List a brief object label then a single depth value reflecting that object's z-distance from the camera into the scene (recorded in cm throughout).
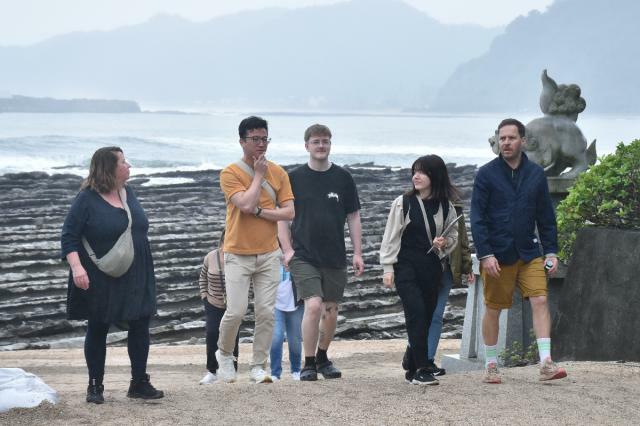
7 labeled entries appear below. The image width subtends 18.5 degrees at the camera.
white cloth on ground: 1068
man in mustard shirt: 1230
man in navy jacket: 1170
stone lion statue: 1638
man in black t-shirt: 1283
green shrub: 1345
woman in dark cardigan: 1112
